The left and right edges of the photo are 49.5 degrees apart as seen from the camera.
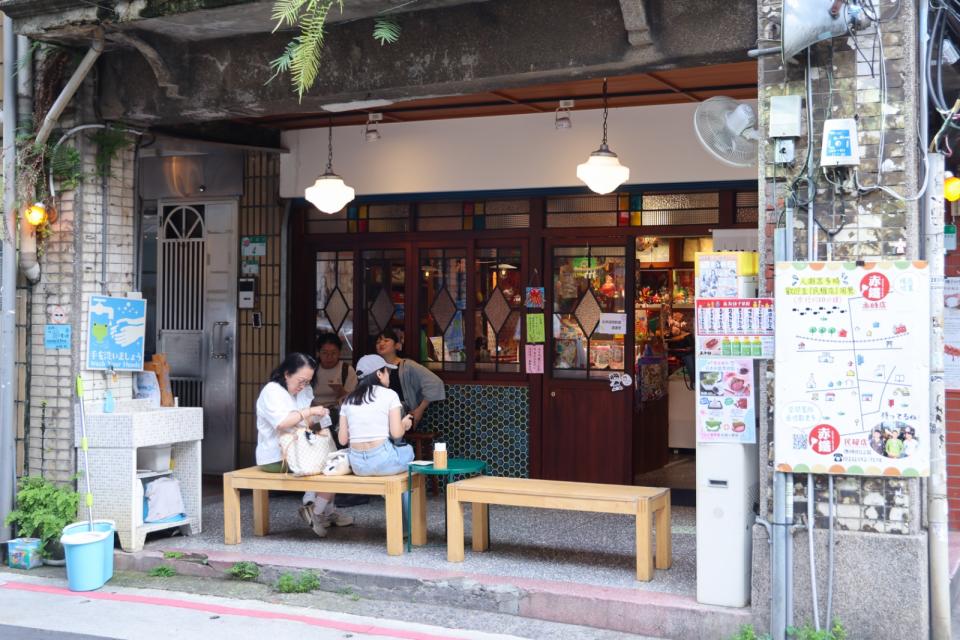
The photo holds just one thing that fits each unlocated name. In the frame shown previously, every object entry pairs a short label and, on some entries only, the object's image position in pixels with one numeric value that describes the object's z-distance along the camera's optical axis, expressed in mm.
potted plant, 8156
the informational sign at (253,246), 11336
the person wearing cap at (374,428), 8039
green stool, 7820
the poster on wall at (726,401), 6273
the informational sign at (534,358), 10234
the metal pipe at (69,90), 7684
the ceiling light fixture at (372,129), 10258
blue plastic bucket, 7539
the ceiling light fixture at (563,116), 9586
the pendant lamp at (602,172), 8719
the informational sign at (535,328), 10273
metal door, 11422
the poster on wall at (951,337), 8375
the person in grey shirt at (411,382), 10062
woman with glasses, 8383
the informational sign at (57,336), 8281
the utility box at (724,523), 6296
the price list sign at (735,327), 6148
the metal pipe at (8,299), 8117
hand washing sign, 8320
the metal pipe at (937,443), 5797
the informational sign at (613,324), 10031
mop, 7922
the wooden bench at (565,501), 6902
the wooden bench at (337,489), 7793
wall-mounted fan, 6477
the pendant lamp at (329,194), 9906
